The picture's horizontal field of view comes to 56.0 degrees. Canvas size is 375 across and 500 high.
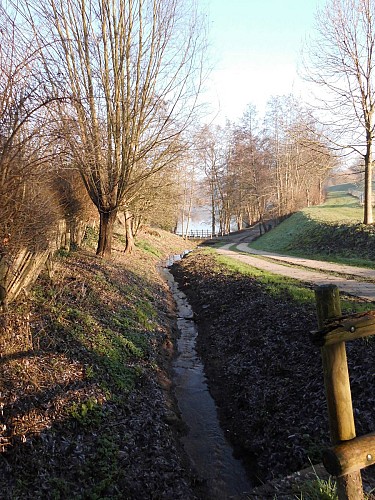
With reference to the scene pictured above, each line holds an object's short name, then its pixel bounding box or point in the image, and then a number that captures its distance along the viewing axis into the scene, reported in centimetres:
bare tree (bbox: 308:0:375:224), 1733
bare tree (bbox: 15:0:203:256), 1102
